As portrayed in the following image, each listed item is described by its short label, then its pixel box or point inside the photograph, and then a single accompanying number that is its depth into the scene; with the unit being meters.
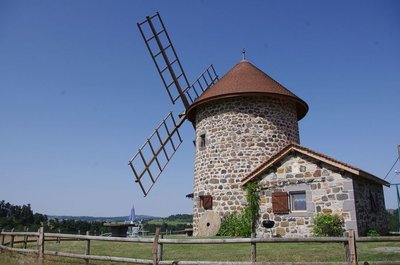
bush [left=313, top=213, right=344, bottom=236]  10.90
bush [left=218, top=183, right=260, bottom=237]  12.78
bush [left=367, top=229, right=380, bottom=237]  11.51
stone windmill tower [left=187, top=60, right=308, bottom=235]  14.32
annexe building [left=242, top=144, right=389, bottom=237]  11.16
